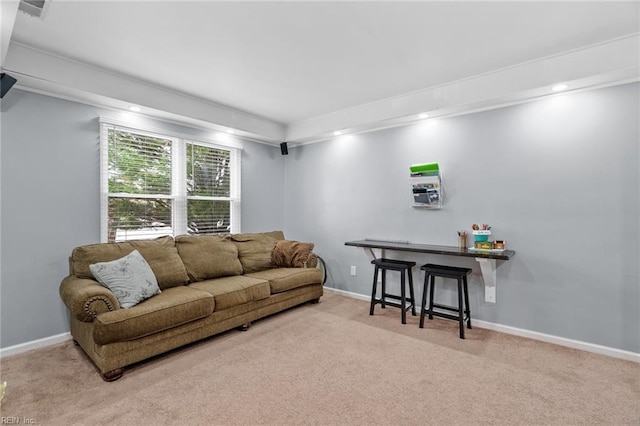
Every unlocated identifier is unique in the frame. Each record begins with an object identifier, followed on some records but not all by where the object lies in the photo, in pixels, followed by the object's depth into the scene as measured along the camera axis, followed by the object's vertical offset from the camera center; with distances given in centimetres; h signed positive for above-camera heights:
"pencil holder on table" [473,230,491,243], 320 -24
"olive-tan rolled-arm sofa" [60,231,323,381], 230 -74
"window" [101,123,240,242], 336 +33
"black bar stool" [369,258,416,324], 351 -80
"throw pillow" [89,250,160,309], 257 -56
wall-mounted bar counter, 292 -39
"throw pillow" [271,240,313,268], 411 -55
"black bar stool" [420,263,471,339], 304 -77
